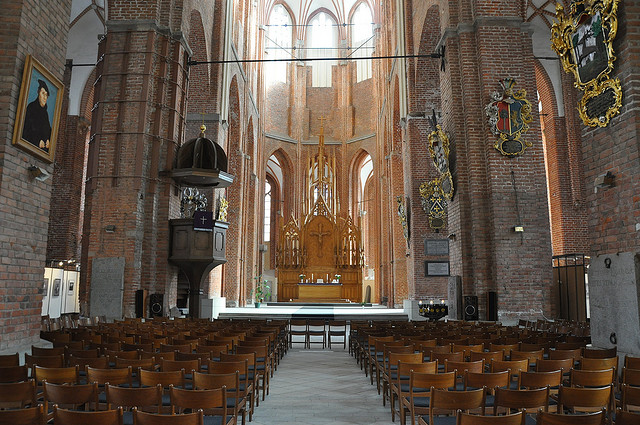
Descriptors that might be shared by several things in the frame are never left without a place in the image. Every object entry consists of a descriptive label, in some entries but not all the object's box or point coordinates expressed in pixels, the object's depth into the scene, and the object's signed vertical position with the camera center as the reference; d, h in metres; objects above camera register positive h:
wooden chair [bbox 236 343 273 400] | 6.10 -0.81
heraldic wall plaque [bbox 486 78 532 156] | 11.34 +3.77
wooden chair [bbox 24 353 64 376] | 4.82 -0.69
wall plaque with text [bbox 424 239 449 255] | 17.42 +1.44
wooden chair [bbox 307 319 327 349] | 11.97 -0.85
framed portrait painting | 6.66 +2.41
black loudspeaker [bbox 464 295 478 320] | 11.37 -0.41
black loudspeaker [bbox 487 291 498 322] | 11.06 -0.34
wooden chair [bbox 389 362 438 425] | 4.62 -0.77
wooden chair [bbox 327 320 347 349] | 11.97 -0.85
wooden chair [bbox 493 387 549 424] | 3.56 -0.76
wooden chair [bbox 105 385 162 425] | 3.53 -0.75
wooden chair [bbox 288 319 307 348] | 11.86 -0.84
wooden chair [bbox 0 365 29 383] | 4.31 -0.73
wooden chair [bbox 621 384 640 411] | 3.63 -0.76
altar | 26.50 +1.62
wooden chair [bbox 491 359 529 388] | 4.55 -0.69
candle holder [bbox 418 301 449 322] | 13.02 -0.58
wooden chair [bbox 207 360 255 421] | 4.64 -0.73
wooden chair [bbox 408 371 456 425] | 4.09 -0.74
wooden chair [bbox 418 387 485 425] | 3.53 -0.77
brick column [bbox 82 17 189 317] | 12.42 +3.30
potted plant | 26.33 -0.11
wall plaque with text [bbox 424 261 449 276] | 17.23 +0.69
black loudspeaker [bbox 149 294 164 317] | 12.55 -0.45
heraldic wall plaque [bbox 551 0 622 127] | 6.10 +2.97
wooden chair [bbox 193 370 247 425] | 4.05 -0.74
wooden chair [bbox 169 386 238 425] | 3.47 -0.75
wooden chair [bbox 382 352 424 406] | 5.12 -0.70
